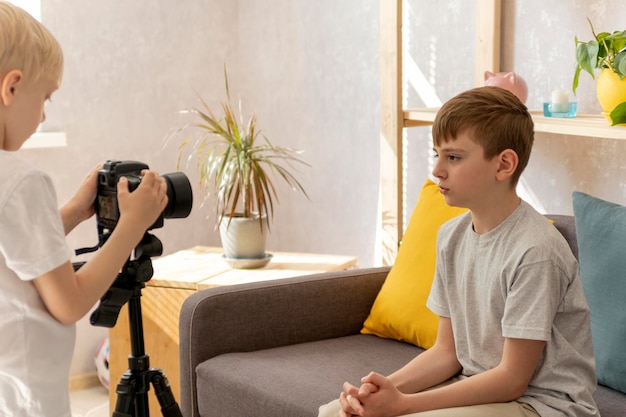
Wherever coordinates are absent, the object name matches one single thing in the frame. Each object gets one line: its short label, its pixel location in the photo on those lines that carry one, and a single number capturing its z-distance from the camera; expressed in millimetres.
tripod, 1652
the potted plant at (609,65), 2025
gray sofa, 2074
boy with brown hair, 1586
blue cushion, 1951
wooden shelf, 2029
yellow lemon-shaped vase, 2062
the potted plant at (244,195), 3008
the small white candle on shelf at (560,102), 2270
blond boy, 1366
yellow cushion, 2312
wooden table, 2805
